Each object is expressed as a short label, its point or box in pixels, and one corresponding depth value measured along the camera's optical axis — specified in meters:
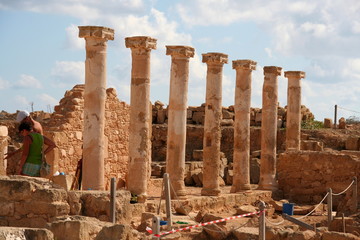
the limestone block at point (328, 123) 41.34
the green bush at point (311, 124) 39.81
